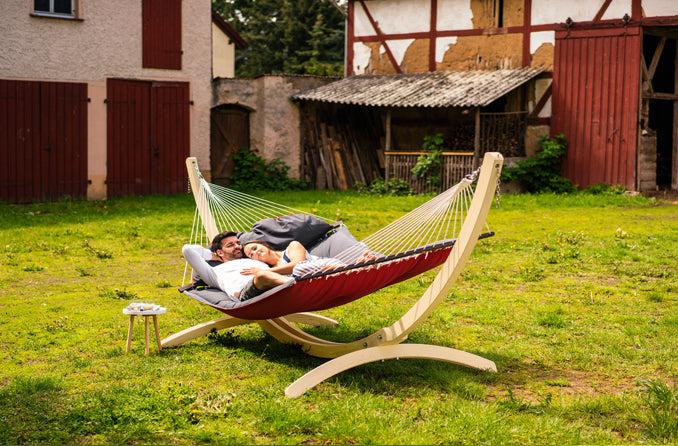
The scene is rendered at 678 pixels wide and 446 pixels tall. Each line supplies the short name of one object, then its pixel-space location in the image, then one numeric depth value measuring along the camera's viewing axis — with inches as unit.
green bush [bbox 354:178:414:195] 730.8
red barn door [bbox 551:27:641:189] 669.9
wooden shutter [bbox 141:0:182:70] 690.2
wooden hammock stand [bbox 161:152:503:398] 202.2
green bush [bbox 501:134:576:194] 693.9
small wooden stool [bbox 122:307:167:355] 237.0
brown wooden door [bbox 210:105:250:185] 762.8
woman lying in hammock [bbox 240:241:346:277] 228.7
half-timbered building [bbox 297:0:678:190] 675.4
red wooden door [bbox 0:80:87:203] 634.8
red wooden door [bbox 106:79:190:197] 679.7
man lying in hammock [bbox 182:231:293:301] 215.0
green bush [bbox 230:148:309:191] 757.3
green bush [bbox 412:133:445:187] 720.3
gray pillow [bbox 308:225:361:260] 257.1
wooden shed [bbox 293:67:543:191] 711.1
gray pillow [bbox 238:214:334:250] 262.4
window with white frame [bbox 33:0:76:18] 649.0
